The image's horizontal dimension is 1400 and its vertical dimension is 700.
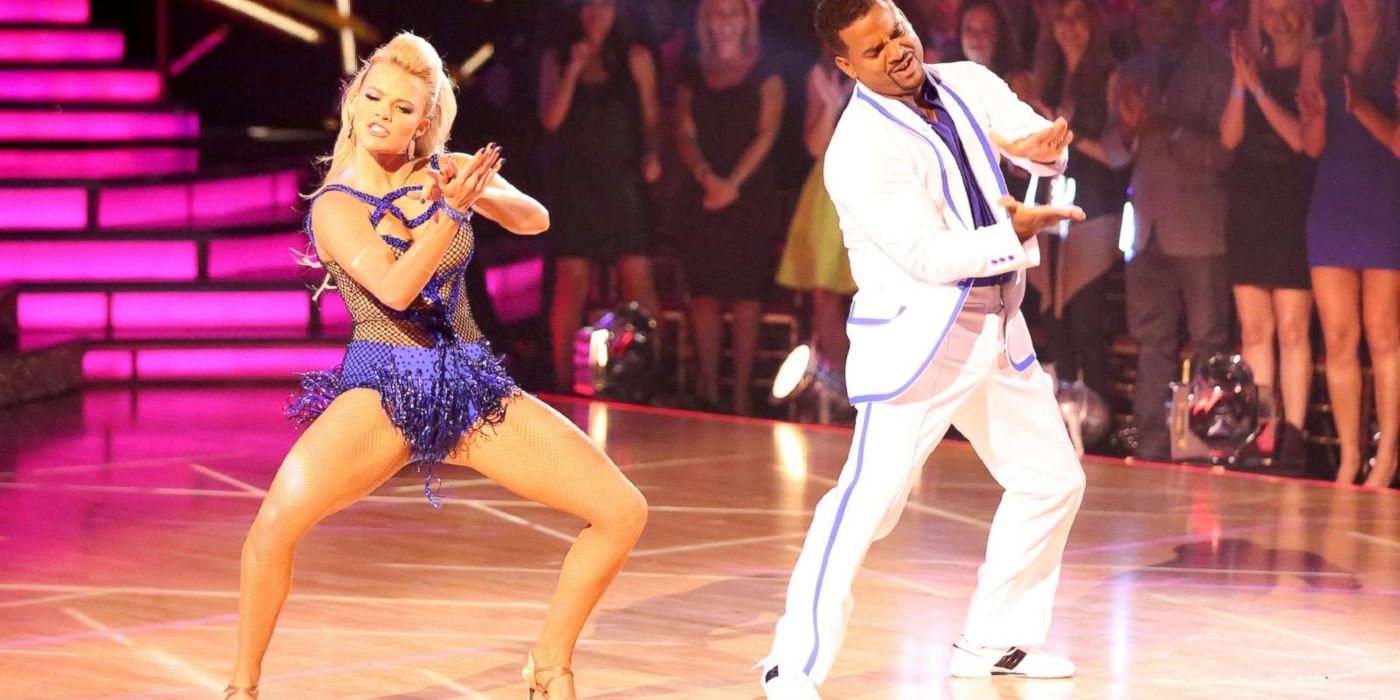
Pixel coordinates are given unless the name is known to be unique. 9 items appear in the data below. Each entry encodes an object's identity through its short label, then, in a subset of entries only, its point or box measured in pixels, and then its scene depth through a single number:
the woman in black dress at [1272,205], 15.50
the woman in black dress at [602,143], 19.94
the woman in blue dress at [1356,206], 15.04
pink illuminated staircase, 20.70
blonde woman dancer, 7.25
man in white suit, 7.79
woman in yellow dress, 18.28
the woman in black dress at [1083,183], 16.52
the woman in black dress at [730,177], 18.84
